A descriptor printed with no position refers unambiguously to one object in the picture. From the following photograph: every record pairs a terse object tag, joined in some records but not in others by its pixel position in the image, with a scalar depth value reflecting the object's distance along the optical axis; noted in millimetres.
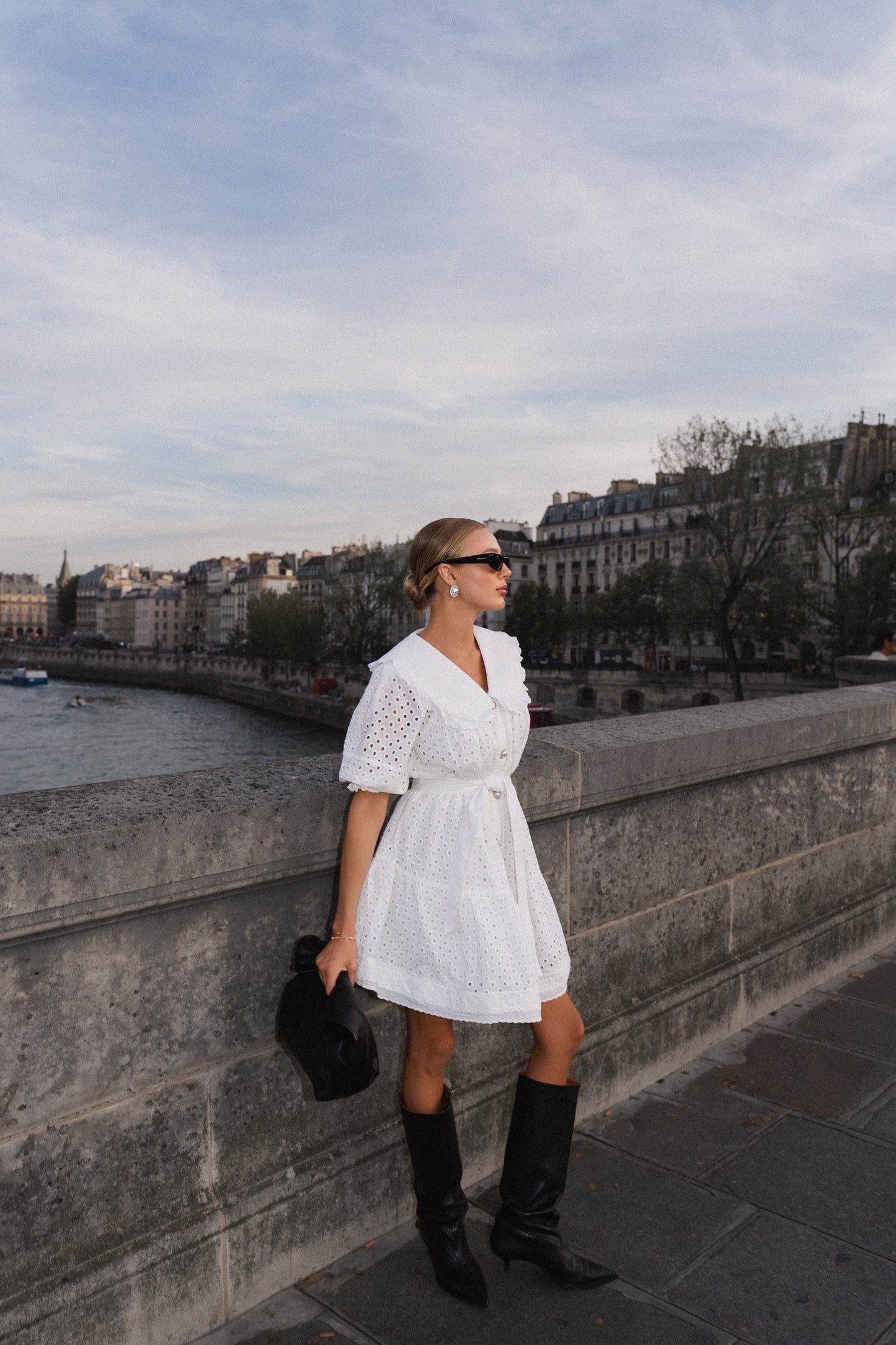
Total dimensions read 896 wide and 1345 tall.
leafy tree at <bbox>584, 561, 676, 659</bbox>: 64875
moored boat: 104562
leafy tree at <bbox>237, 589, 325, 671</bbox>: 85438
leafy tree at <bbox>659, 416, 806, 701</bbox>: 38531
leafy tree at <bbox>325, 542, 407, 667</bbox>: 72500
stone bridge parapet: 2061
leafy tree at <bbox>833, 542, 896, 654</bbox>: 45688
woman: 2346
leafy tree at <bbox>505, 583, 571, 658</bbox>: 80625
